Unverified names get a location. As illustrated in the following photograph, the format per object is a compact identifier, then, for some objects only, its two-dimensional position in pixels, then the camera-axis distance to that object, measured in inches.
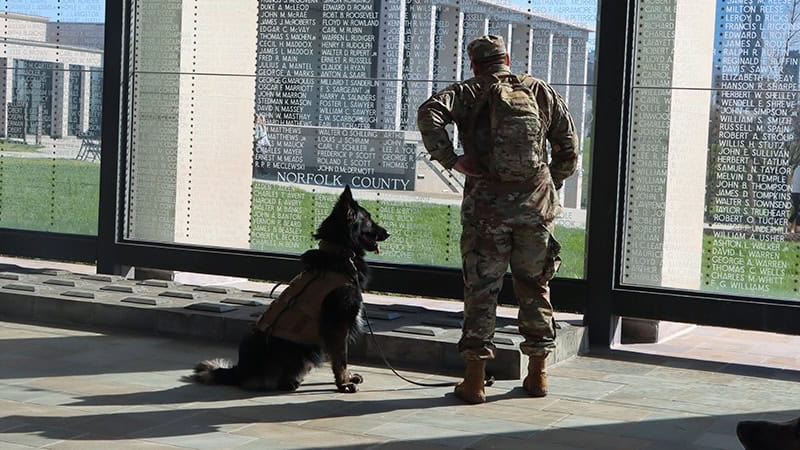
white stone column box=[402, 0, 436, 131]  348.2
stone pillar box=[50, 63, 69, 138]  416.2
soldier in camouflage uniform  253.0
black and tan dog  257.0
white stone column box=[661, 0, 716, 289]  315.6
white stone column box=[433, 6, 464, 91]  345.1
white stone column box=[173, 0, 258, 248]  379.2
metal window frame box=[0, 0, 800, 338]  311.7
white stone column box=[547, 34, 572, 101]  330.6
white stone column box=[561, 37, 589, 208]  329.1
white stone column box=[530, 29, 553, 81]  333.4
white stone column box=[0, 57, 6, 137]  429.7
